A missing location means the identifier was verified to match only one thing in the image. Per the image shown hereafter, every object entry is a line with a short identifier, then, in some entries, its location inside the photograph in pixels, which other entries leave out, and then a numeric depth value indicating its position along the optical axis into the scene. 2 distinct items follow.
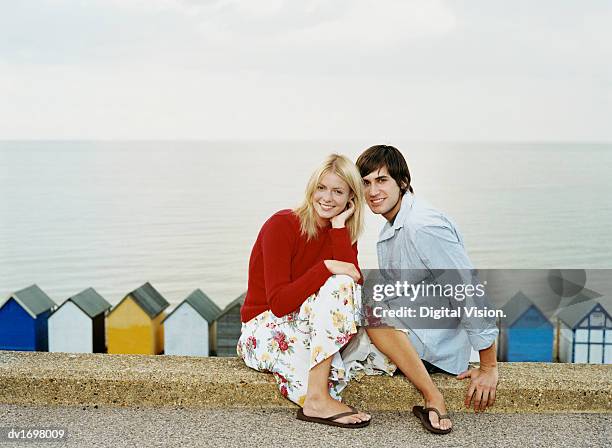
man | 2.73
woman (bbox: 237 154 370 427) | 2.69
